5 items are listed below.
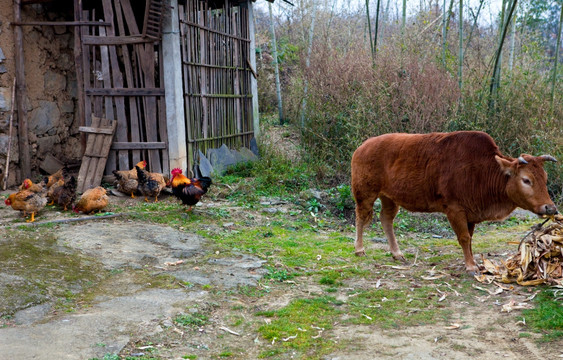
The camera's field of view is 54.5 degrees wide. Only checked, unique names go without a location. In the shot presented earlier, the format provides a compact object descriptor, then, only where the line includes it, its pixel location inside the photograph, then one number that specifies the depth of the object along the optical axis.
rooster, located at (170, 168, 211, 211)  7.88
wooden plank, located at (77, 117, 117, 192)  9.33
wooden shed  9.21
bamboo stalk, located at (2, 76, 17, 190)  9.02
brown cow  5.07
